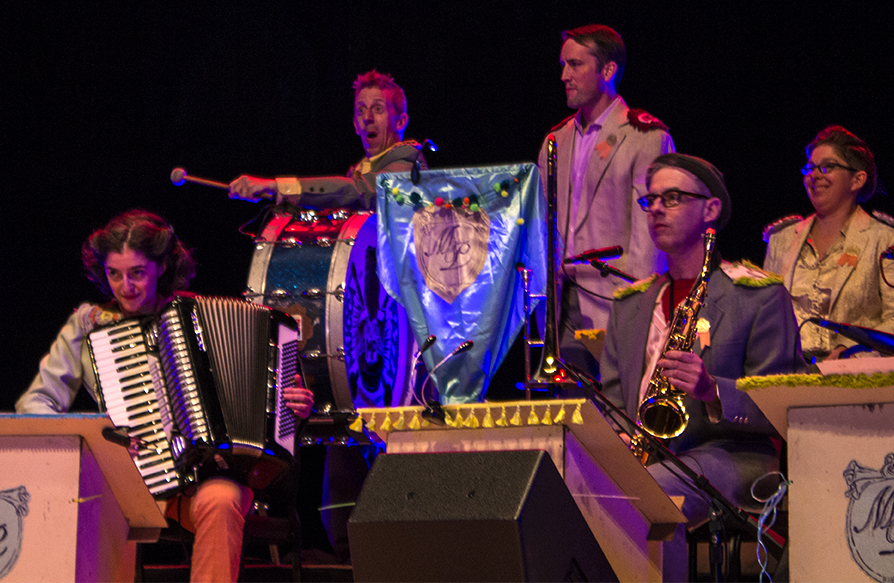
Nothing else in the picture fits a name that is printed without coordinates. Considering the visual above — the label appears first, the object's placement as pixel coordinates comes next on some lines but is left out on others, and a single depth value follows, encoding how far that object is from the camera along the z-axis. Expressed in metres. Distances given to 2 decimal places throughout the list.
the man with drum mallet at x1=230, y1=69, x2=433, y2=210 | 8.58
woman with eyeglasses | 7.27
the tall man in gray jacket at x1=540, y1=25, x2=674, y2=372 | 7.70
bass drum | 8.00
